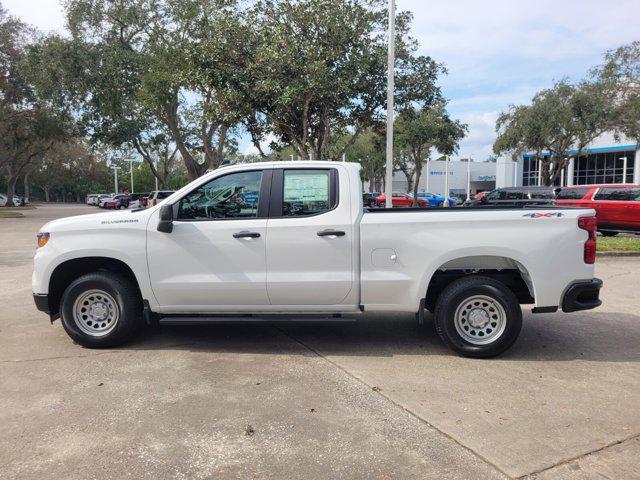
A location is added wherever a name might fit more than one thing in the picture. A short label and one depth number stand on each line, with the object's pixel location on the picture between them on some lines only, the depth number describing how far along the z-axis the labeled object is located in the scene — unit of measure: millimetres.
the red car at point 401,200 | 33906
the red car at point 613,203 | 16547
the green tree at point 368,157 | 48750
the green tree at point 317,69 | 15969
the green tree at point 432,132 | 33219
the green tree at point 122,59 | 24688
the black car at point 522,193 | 20453
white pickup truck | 5227
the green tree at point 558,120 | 30172
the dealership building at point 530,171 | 46500
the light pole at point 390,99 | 14352
